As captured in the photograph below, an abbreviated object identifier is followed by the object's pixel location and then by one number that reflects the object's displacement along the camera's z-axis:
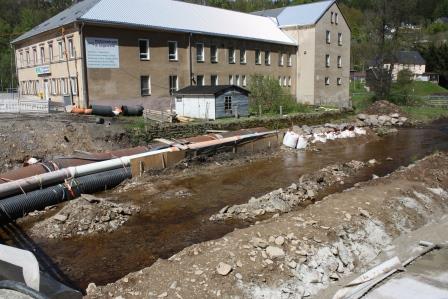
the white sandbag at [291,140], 27.78
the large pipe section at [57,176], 14.93
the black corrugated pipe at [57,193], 14.51
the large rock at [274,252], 9.36
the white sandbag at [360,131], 32.58
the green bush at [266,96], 36.50
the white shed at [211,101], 30.81
